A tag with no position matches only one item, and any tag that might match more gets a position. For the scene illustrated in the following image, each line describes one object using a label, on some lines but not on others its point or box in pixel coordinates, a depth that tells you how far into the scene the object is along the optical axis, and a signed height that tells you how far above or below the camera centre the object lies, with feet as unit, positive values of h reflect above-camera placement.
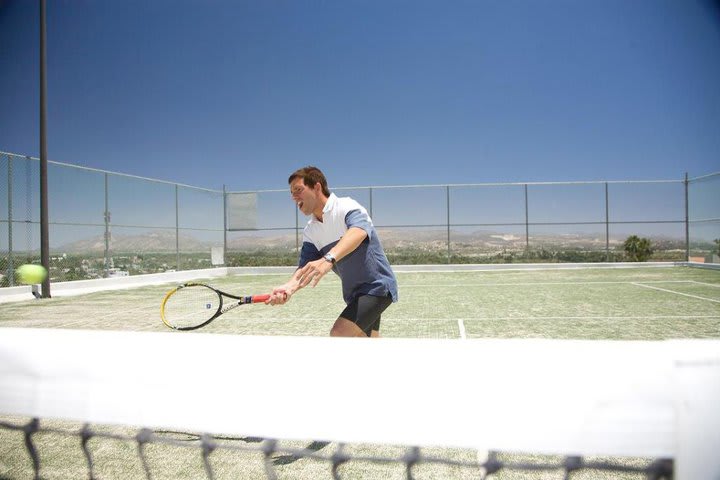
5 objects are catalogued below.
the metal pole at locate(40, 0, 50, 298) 36.91 +6.86
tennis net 3.55 -1.18
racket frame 9.75 -1.15
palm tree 61.57 -1.00
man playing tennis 10.33 -0.23
